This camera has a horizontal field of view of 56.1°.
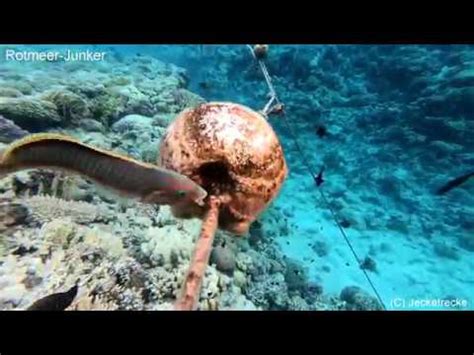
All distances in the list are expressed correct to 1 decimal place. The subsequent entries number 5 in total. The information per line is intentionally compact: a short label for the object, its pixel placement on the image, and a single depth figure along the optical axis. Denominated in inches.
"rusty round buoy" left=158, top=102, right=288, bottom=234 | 60.8
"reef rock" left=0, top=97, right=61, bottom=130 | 191.5
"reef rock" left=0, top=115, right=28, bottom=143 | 175.6
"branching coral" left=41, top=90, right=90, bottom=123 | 215.6
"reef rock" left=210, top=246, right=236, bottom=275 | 169.8
